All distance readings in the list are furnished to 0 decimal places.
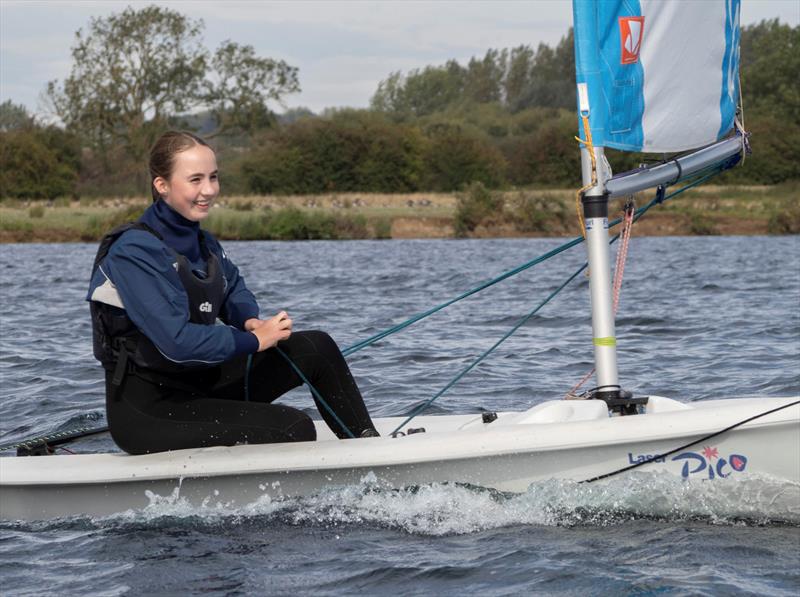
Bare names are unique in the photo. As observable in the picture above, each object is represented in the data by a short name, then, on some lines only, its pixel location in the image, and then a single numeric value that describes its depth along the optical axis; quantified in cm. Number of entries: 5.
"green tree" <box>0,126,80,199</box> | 7506
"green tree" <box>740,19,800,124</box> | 10251
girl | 772
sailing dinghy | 752
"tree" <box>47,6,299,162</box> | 7856
